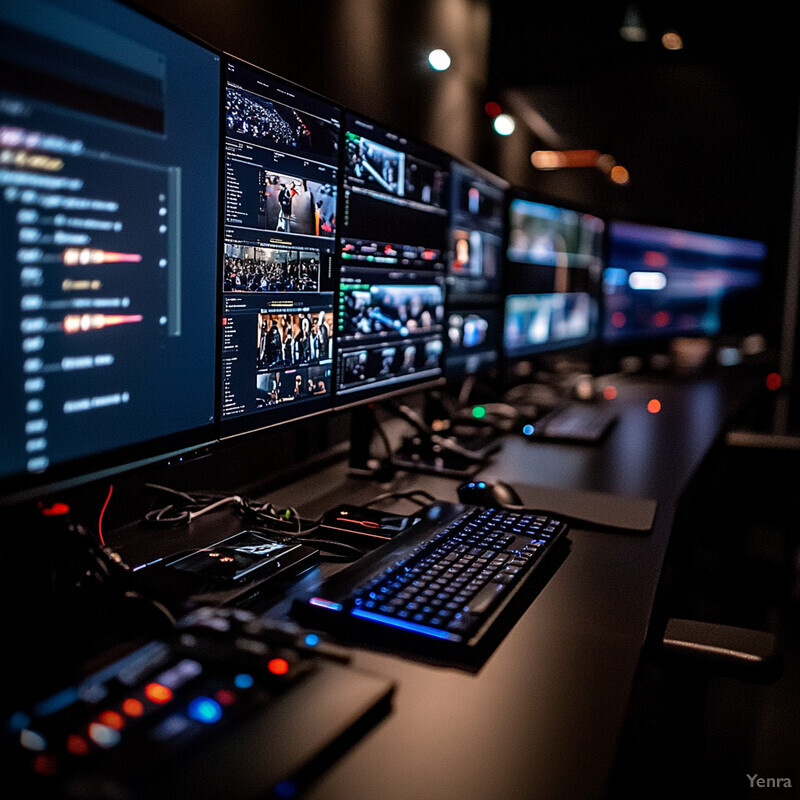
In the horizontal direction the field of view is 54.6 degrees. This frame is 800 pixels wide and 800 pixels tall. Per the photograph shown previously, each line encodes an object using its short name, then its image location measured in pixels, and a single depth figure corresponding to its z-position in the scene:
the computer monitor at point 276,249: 1.02
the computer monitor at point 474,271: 1.86
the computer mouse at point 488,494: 1.27
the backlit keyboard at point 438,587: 0.76
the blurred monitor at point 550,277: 2.34
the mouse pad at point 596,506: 1.24
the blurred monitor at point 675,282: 3.27
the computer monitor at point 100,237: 0.67
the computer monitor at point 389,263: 1.33
